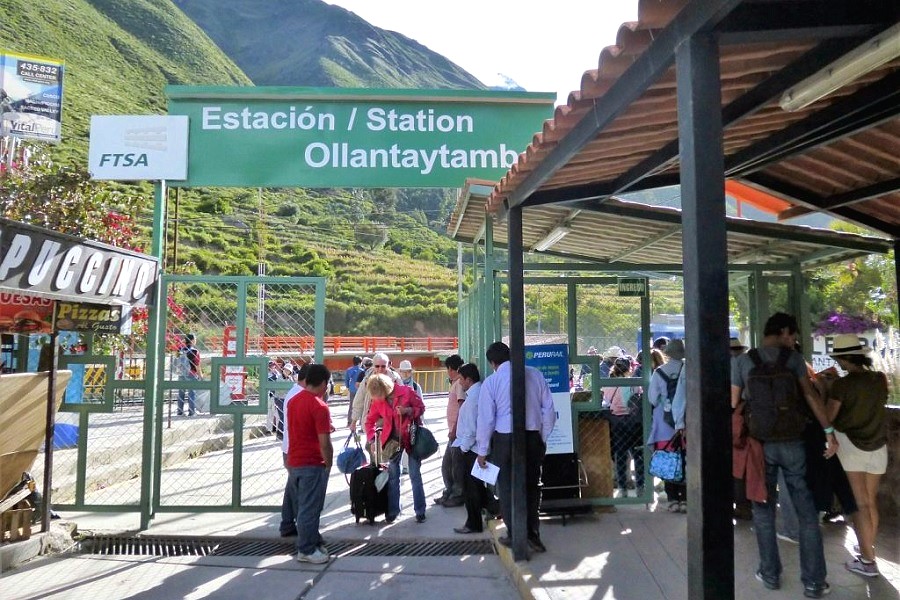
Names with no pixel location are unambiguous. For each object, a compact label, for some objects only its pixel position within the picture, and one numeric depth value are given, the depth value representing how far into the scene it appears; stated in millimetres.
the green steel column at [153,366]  5859
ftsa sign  6152
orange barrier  24914
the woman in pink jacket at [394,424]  6008
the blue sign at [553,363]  5746
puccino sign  3900
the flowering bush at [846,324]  10845
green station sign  6375
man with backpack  3678
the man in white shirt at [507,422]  4703
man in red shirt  5031
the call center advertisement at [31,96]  15016
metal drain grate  5422
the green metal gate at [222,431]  5949
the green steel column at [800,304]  6348
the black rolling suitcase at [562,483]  5631
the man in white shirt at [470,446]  5355
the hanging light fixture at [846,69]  2283
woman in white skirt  3887
